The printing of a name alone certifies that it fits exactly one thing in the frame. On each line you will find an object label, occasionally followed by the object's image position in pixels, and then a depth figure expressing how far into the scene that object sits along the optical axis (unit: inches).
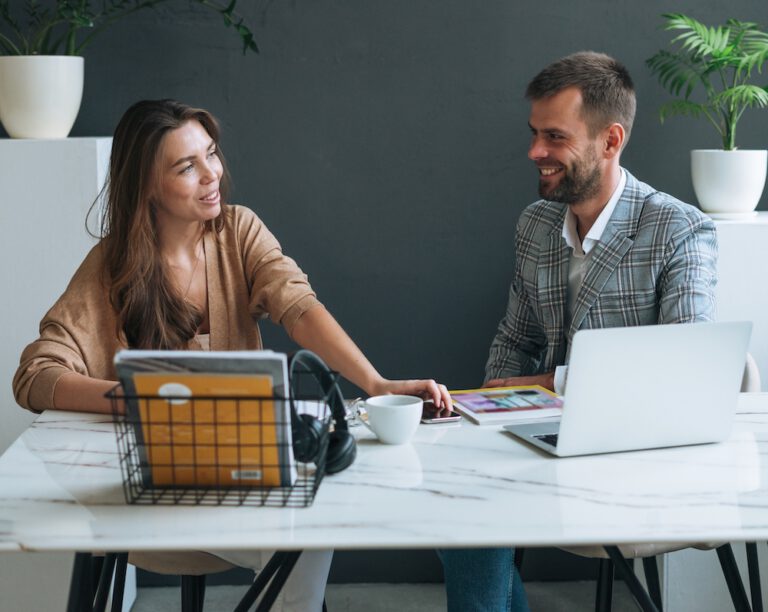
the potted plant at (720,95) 102.3
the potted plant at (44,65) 98.8
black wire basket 53.6
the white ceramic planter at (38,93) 98.7
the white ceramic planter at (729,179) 105.2
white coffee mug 63.7
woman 79.8
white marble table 49.5
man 89.7
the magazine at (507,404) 70.4
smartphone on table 69.8
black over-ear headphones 57.6
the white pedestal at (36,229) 99.6
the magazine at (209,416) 52.5
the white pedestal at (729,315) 103.2
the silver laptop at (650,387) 58.3
